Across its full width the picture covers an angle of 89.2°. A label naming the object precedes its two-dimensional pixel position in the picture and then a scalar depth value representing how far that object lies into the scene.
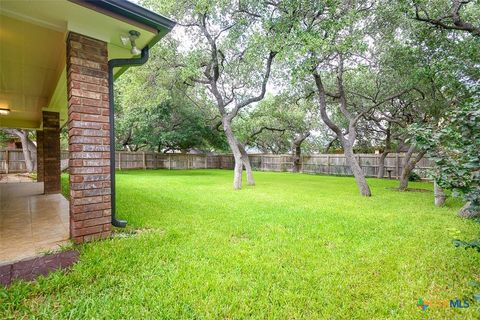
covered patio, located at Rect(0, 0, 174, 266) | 2.55
